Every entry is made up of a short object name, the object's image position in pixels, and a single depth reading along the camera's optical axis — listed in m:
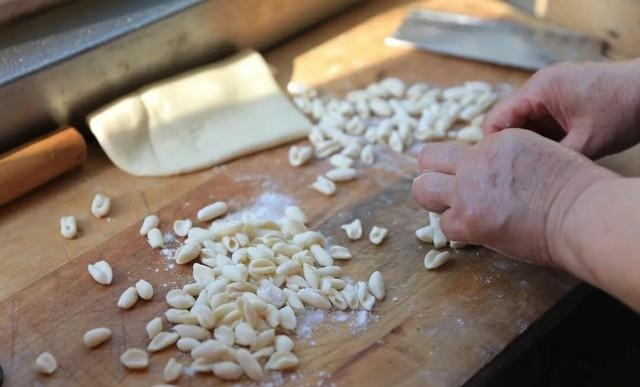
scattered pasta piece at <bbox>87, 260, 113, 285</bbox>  0.97
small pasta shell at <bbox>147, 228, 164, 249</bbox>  1.02
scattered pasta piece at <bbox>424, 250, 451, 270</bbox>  0.98
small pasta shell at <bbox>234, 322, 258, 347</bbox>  0.89
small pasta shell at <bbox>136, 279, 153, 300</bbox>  0.95
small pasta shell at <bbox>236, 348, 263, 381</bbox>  0.86
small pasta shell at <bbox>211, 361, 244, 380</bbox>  0.85
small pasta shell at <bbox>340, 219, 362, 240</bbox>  1.03
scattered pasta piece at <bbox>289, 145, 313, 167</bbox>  1.15
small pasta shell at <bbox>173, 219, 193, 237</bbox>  1.04
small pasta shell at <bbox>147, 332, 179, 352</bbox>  0.89
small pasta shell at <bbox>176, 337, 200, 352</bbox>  0.89
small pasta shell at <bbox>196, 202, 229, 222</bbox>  1.06
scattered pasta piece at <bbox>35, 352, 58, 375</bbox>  0.87
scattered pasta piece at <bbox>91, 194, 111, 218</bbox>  1.07
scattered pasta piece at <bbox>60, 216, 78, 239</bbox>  1.03
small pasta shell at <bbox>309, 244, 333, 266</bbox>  0.99
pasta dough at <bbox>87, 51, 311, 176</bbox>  1.15
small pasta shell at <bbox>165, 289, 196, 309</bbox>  0.94
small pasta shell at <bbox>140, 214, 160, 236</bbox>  1.04
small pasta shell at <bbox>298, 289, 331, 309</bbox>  0.94
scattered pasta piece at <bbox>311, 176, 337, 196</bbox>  1.10
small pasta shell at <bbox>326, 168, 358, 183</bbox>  1.12
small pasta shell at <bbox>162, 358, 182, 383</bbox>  0.86
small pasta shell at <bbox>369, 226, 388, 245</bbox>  1.02
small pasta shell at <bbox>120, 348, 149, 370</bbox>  0.87
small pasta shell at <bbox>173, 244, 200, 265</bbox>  0.99
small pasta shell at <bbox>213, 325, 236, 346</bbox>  0.89
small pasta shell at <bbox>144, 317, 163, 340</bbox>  0.90
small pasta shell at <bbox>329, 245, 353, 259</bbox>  1.00
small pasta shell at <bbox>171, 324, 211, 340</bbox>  0.90
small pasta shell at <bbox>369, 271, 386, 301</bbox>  0.95
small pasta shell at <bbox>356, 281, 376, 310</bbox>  0.94
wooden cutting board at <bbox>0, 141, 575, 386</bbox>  0.87
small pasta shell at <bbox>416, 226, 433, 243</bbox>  1.02
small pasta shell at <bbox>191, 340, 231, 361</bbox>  0.87
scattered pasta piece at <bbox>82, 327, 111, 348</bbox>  0.89
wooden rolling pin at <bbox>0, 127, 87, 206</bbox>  1.06
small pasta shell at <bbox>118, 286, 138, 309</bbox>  0.94
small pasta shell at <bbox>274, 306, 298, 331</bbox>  0.91
